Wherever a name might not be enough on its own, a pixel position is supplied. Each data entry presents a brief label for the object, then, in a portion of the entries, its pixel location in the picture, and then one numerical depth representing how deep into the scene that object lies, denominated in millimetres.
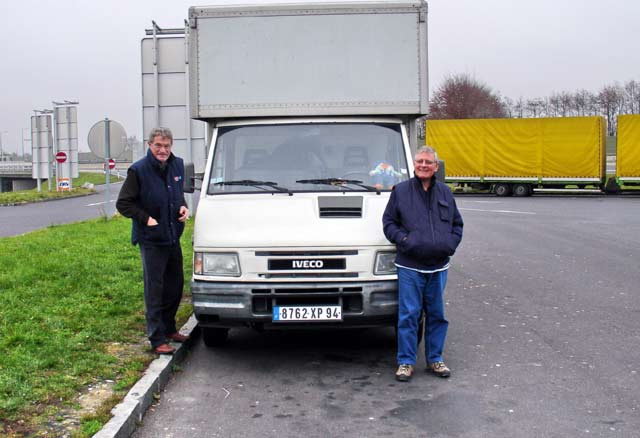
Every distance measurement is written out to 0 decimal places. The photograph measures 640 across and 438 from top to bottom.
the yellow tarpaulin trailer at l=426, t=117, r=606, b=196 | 34188
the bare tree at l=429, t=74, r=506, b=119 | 72562
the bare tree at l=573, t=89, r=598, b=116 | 69988
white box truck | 6164
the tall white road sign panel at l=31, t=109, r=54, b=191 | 41409
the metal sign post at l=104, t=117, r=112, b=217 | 18438
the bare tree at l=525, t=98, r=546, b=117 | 72562
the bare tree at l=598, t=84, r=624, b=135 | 67062
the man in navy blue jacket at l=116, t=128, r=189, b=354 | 6418
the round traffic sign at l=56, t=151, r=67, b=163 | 37800
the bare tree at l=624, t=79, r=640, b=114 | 66625
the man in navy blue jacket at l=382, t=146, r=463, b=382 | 5930
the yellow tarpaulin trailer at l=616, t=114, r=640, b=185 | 33562
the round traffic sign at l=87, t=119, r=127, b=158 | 18516
